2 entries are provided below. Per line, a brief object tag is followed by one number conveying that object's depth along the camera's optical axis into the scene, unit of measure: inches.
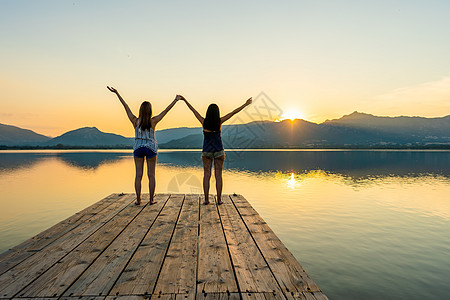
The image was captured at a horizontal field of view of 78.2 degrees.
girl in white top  289.6
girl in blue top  292.0
